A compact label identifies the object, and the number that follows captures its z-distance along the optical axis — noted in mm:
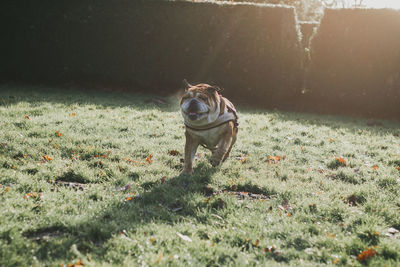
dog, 3971
